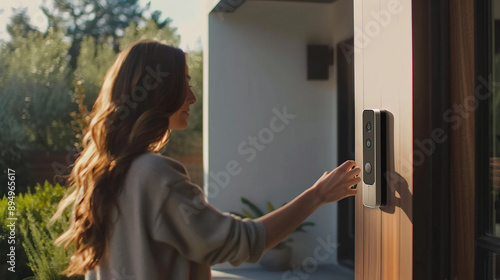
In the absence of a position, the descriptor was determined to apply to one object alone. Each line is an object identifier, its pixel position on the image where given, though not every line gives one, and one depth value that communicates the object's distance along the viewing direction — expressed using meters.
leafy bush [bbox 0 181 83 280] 3.79
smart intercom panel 1.69
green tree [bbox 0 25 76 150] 6.52
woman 1.28
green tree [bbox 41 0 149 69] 10.19
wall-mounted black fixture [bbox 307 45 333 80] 5.41
